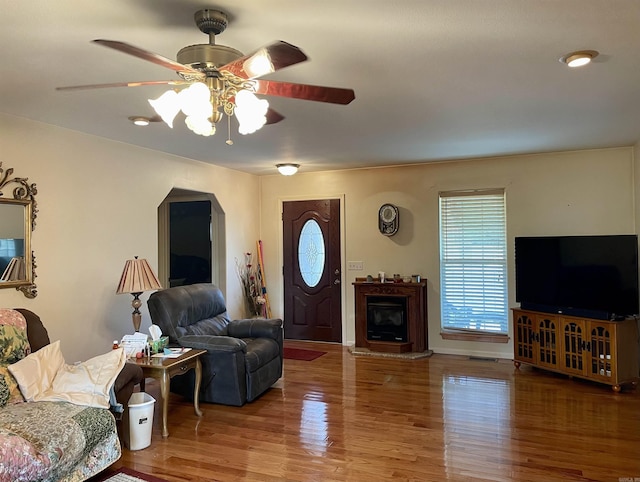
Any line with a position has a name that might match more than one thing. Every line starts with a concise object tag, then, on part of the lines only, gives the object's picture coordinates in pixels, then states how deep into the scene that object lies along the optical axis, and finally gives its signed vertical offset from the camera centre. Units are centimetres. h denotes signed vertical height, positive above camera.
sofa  222 -88
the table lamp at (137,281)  382 -21
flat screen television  429 -26
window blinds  558 -14
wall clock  600 +42
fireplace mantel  571 -75
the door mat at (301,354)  564 -127
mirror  341 +20
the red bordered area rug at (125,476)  272 -131
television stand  426 -95
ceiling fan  185 +74
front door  645 -24
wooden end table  329 -82
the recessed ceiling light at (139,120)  358 +106
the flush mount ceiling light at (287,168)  559 +104
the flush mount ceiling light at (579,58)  245 +103
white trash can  310 -113
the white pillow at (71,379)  274 -74
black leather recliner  387 -83
